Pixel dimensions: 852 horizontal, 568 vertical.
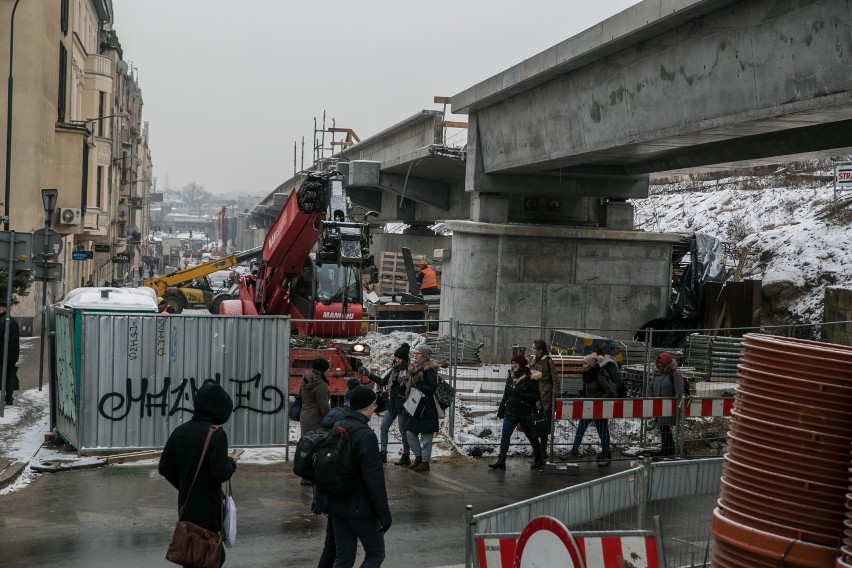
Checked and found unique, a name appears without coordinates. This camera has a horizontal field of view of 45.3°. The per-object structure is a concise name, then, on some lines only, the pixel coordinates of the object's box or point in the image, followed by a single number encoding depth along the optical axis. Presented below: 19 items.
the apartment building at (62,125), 30.05
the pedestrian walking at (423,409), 13.21
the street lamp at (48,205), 16.98
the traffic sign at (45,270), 17.62
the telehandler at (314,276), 15.41
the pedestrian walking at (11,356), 16.14
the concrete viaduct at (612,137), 12.55
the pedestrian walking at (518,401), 13.68
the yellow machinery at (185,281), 39.88
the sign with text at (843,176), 28.54
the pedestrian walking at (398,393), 13.50
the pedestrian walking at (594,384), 14.61
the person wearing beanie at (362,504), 7.11
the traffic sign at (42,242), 16.94
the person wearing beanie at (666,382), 14.66
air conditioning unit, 32.94
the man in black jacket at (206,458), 6.86
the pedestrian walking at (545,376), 14.02
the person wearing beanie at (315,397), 11.53
